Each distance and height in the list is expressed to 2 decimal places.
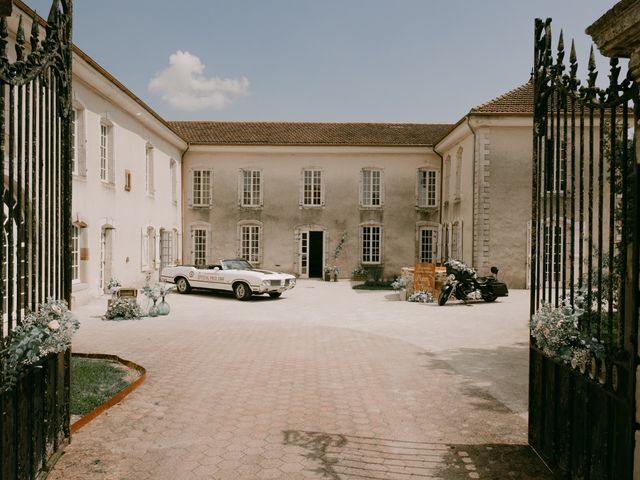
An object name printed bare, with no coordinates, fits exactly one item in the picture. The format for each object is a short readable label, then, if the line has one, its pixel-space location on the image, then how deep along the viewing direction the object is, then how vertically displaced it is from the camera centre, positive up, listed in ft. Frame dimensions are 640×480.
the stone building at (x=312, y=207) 81.87 +4.77
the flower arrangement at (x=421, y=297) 53.11 -6.02
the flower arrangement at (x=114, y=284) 44.11 -4.02
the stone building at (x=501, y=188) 62.90 +5.98
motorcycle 50.78 -4.79
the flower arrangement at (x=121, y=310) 40.19 -5.63
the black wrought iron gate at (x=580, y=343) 10.27 -2.31
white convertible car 53.26 -4.40
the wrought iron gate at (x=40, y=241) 10.89 -0.12
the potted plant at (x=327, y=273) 80.38 -5.45
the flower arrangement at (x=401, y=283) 56.13 -4.97
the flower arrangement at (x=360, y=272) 81.46 -5.36
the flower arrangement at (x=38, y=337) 10.54 -2.23
